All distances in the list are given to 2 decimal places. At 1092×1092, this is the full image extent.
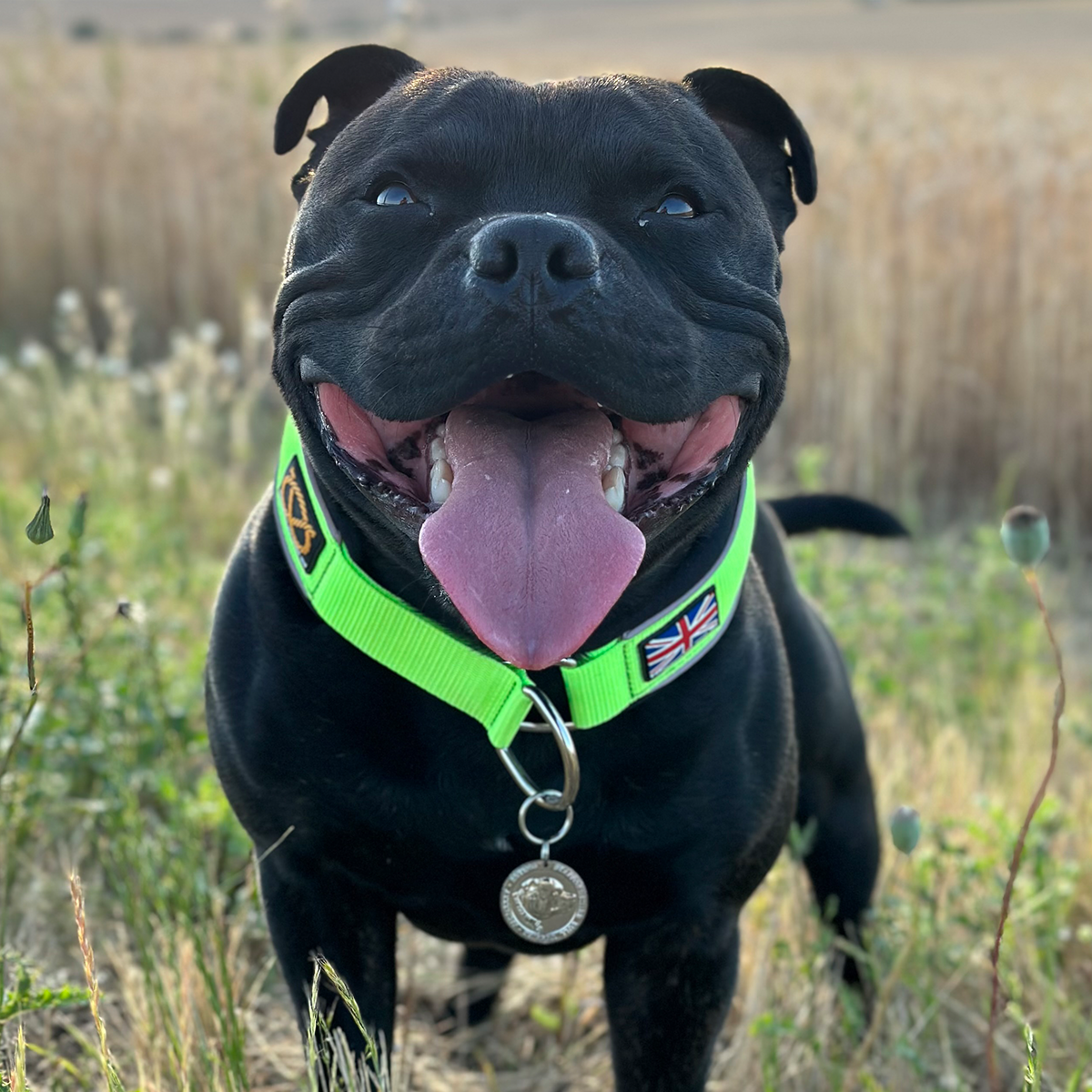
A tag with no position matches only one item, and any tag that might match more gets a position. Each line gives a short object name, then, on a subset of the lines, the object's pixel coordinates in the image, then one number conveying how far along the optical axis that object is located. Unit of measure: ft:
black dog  2.94
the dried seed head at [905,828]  3.09
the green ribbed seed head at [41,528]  2.86
